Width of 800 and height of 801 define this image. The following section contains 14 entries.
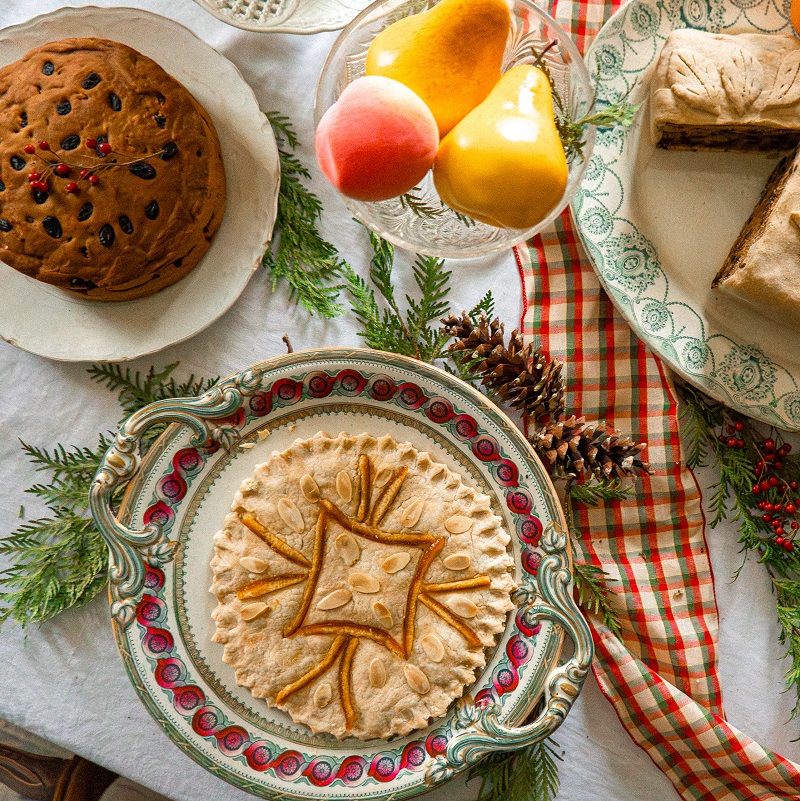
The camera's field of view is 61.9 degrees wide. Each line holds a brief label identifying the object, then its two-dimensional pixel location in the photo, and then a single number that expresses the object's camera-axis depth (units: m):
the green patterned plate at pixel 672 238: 1.12
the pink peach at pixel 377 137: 0.80
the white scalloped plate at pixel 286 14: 1.08
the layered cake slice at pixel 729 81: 1.08
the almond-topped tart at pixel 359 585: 1.03
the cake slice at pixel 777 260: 1.06
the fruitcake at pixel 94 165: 0.95
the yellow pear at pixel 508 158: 0.81
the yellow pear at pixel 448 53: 0.84
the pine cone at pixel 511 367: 1.07
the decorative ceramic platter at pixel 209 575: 1.01
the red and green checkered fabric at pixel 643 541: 1.12
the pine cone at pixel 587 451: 1.07
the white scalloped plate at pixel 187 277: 1.10
